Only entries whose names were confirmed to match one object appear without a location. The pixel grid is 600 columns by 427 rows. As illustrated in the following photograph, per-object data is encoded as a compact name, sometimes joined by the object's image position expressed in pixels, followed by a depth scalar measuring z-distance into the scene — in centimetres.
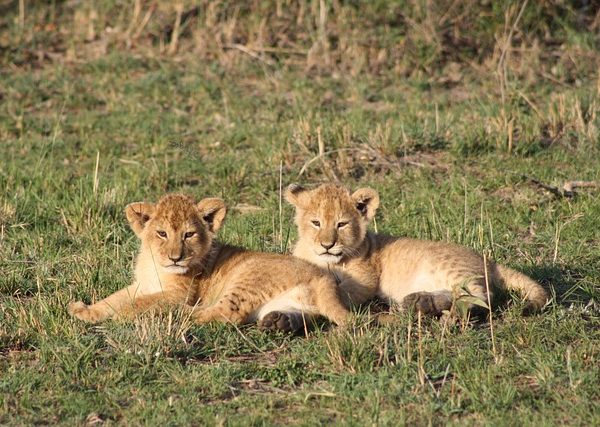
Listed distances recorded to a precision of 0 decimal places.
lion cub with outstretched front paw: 1409
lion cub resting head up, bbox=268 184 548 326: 1466
